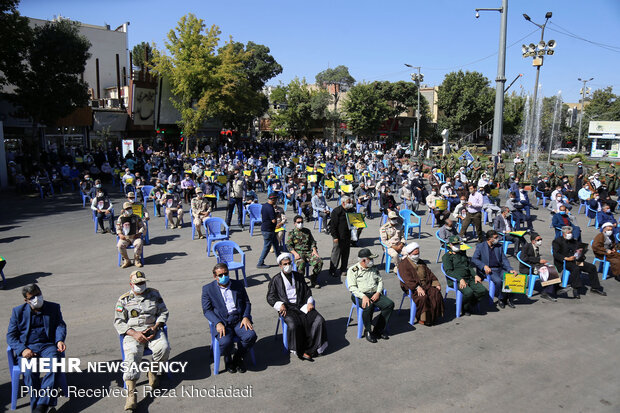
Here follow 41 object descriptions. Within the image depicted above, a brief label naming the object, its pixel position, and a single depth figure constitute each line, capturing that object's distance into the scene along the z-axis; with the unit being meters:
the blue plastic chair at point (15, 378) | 4.66
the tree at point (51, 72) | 20.89
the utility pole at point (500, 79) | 19.06
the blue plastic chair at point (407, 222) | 12.11
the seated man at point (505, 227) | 10.62
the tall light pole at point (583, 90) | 50.12
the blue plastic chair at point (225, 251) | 8.54
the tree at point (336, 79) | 60.06
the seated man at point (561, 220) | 11.14
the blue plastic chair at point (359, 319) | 6.38
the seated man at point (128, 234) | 9.40
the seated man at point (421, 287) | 6.84
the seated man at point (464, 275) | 7.22
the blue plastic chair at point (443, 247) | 9.74
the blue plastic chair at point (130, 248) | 9.59
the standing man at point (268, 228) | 9.43
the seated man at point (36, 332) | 4.70
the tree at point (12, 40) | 19.28
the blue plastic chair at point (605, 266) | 9.25
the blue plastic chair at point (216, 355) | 5.36
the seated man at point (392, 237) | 9.04
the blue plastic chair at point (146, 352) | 5.17
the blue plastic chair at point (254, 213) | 12.41
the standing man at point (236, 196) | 12.95
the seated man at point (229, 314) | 5.40
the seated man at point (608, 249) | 9.15
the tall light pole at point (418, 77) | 35.41
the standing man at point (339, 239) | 8.98
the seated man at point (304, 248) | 8.27
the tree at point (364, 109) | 49.34
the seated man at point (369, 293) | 6.33
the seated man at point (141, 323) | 5.04
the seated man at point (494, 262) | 7.71
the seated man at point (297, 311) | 5.77
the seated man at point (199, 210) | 11.79
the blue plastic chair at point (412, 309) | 6.91
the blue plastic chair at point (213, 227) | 10.62
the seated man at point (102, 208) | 12.22
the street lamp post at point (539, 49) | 20.22
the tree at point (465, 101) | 51.03
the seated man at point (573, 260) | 8.45
